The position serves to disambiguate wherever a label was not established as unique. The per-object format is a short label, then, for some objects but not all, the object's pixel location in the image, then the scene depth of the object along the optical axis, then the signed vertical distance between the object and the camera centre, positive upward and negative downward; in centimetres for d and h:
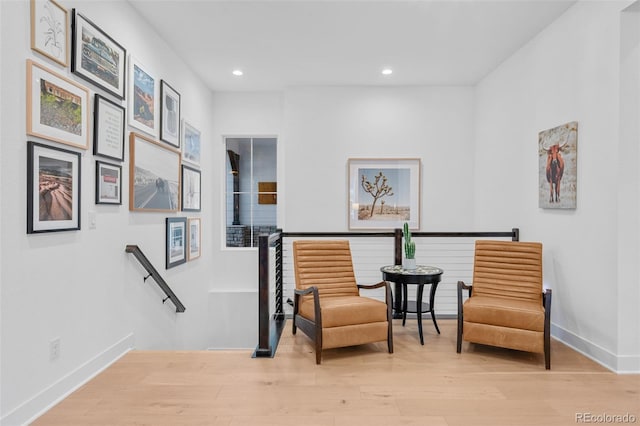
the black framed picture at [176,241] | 395 -32
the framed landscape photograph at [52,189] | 214 +13
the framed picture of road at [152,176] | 329 +34
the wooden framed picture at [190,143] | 446 +82
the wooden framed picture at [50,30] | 219 +108
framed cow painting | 323 +42
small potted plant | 376 -43
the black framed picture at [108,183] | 280 +21
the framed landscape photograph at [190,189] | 443 +27
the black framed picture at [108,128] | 274 +62
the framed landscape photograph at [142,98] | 328 +101
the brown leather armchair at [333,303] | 309 -78
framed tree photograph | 535 +25
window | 579 +31
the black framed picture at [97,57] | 253 +110
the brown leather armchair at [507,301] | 295 -74
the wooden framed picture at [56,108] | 215 +63
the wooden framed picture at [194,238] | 458 -33
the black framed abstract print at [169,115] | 386 +101
